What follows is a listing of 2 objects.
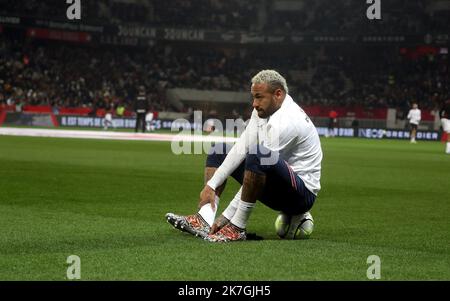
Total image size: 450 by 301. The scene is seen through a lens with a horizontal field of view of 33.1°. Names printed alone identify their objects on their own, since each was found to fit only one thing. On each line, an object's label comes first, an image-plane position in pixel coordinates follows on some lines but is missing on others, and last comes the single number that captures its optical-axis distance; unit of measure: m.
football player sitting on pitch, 6.72
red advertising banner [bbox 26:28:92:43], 54.91
